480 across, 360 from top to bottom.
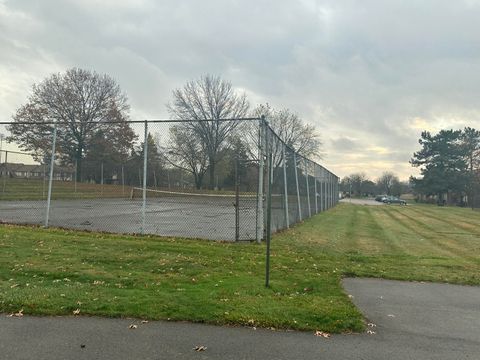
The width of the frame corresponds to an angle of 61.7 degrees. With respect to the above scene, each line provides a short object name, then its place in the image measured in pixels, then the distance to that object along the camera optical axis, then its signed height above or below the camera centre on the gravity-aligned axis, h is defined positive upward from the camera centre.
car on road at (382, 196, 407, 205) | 68.69 -0.67
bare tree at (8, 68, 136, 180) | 43.69 +10.09
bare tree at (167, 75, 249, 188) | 56.78 +12.54
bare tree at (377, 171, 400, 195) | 114.62 +3.92
